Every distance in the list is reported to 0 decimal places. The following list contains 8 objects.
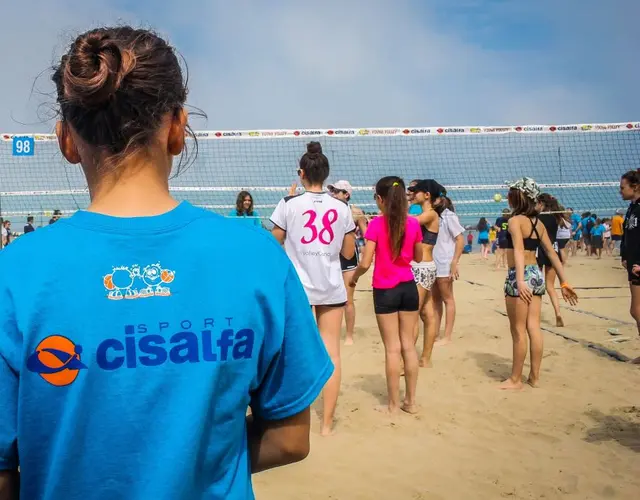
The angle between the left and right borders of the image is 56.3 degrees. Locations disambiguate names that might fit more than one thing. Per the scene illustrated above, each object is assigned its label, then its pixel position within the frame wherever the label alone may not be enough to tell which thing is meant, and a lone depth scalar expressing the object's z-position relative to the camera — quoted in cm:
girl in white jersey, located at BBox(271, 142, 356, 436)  436
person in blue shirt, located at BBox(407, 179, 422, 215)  614
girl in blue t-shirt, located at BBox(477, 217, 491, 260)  2243
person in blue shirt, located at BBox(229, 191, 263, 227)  632
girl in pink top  475
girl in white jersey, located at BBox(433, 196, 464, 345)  695
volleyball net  868
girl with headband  526
